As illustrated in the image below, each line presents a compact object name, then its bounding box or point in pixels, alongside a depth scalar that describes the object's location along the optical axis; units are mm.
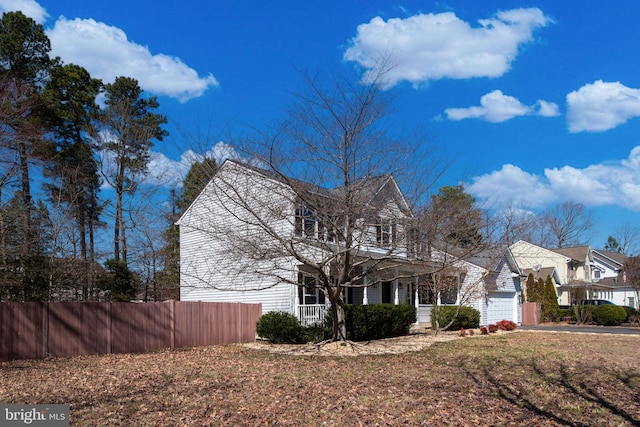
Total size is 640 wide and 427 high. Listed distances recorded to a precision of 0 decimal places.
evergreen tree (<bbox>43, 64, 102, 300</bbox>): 25656
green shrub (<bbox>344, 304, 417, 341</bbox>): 17844
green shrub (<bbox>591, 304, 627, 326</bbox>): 31500
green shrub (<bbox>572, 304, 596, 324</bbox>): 32344
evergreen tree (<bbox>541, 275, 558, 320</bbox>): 33906
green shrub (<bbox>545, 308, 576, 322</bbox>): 33812
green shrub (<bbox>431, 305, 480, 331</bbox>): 23531
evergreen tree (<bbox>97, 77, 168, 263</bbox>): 28312
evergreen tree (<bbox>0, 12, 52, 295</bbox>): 17656
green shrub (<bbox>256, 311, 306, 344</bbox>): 17375
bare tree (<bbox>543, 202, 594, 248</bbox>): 55838
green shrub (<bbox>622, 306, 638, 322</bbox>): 32728
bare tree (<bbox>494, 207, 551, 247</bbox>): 17719
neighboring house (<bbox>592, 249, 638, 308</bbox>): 50219
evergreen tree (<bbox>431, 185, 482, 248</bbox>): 14602
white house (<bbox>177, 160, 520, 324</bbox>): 14094
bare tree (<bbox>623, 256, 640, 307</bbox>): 33062
